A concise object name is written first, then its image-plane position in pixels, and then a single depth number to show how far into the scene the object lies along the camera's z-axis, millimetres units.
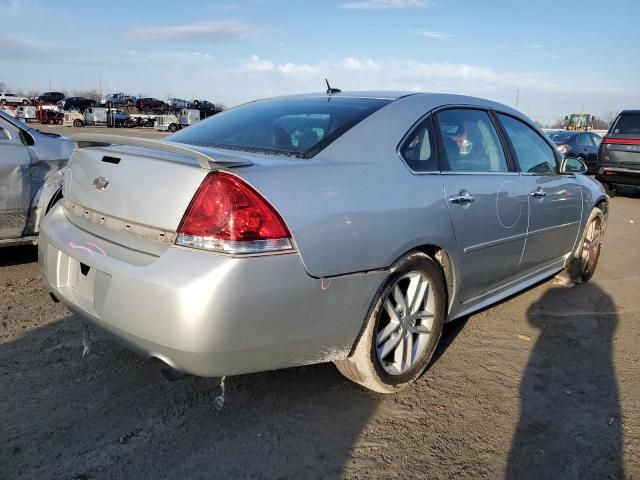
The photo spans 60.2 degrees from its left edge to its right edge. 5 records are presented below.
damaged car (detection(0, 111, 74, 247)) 4789
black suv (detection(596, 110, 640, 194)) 11094
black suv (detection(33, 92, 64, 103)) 57219
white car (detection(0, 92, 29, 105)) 49969
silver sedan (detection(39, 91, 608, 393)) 2143
